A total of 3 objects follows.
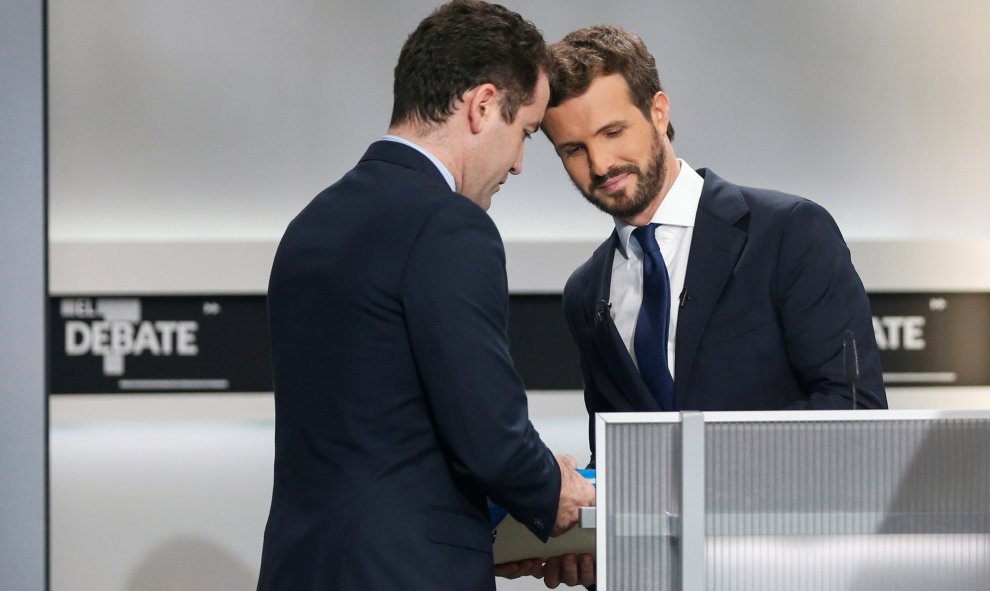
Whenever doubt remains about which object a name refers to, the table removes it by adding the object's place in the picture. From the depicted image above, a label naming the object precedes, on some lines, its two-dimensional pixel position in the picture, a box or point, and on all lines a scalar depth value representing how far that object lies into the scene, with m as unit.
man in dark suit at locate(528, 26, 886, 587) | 5.75
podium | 5.32
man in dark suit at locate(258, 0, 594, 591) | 5.38
